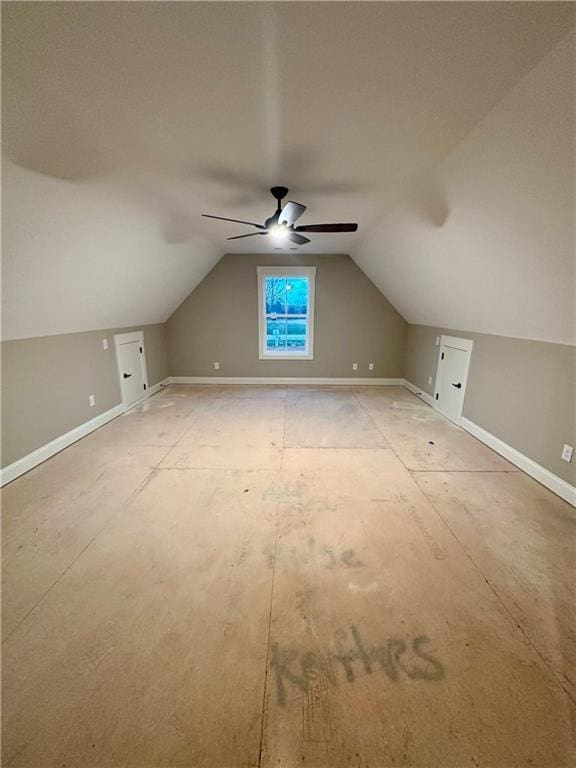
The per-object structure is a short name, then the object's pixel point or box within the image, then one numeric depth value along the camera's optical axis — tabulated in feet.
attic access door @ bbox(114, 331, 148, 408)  13.58
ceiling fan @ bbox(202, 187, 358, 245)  7.60
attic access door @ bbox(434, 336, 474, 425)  12.02
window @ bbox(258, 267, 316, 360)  17.31
